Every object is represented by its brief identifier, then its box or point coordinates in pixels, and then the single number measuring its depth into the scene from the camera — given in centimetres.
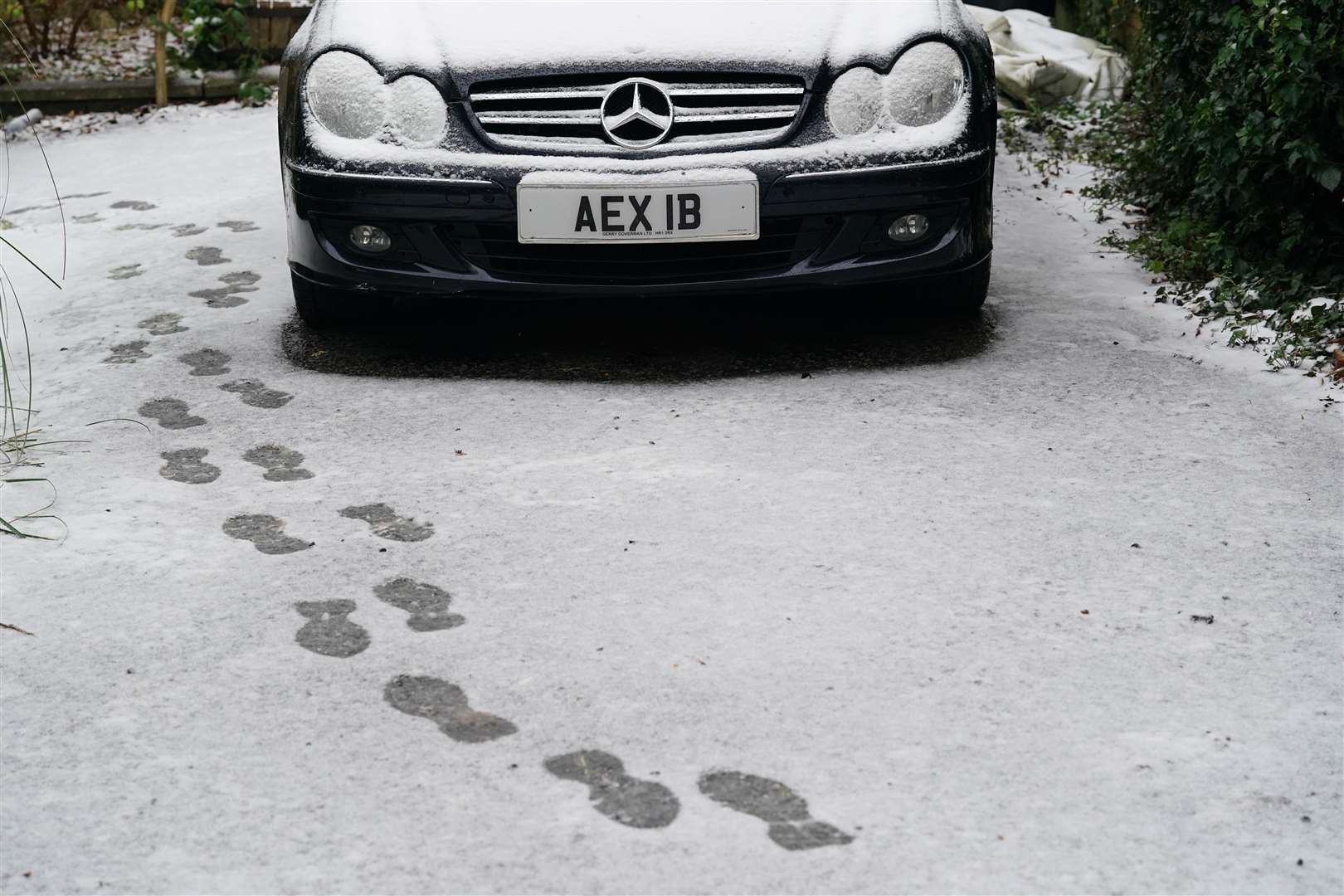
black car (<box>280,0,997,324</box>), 376
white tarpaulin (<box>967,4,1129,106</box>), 793
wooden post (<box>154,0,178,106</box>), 877
